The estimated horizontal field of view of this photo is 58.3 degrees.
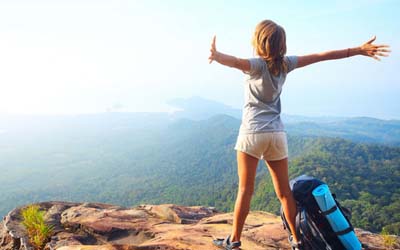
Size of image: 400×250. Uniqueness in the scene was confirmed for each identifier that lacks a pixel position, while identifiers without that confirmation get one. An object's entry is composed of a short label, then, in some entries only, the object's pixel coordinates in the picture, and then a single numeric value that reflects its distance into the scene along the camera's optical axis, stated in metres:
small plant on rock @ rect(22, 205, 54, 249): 5.37
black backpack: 3.68
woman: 3.26
